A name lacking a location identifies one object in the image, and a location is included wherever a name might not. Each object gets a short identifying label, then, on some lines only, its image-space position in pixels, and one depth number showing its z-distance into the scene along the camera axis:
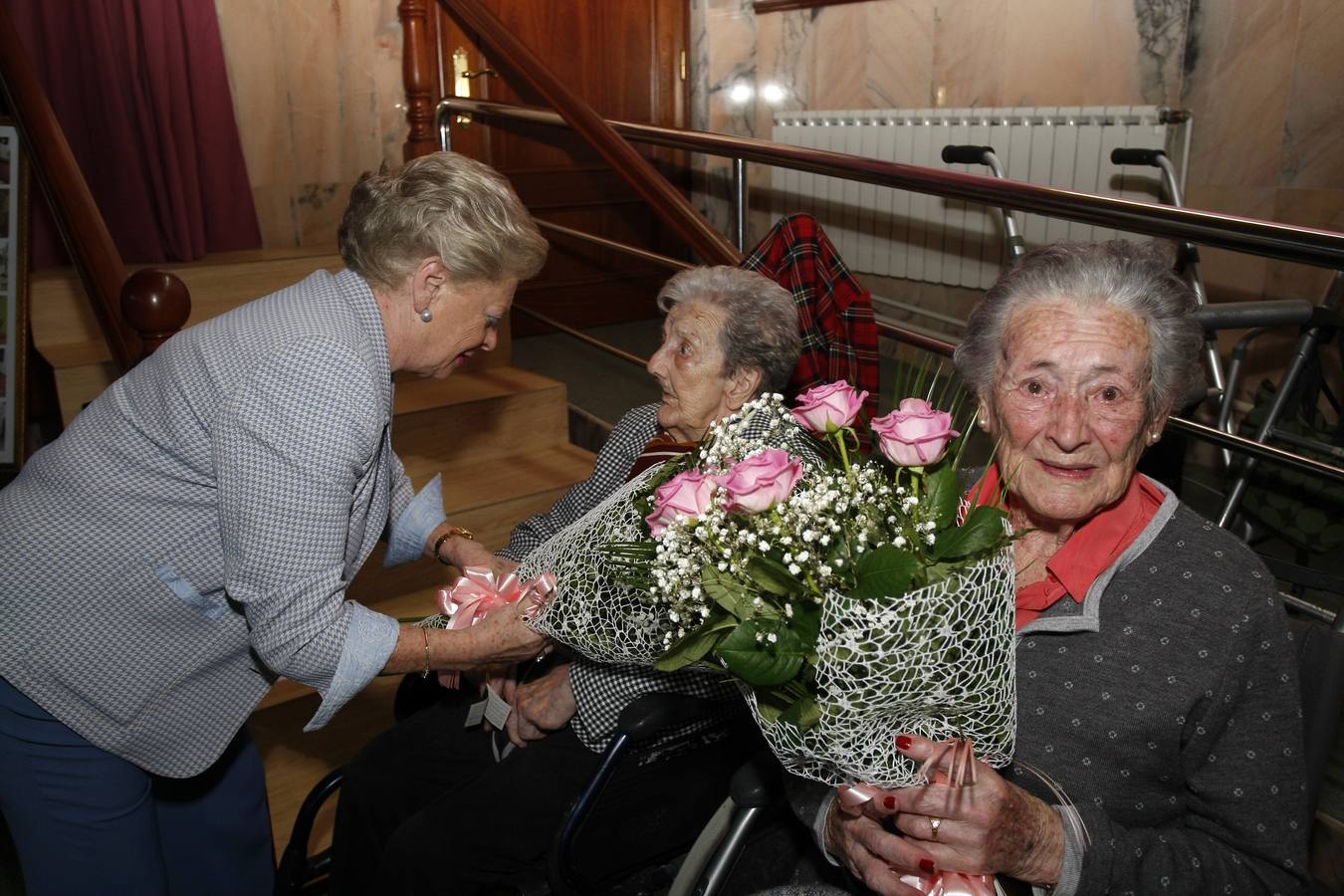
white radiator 4.14
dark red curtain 3.95
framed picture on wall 3.02
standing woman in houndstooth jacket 1.34
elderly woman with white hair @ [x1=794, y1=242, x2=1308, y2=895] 1.14
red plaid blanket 2.23
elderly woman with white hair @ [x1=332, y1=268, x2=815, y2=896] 1.69
